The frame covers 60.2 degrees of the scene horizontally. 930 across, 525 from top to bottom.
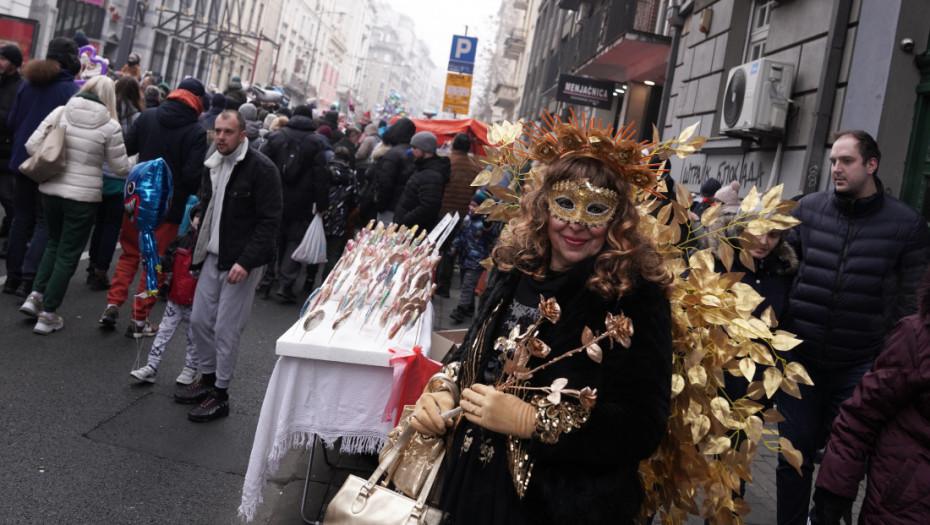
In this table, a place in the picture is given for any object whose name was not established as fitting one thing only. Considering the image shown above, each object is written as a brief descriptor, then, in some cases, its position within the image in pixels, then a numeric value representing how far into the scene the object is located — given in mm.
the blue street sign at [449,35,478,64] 18444
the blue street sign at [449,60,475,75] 18375
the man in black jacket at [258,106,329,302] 9336
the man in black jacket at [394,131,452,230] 8859
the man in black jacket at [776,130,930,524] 3969
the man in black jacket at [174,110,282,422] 5059
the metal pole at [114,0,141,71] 19547
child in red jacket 5309
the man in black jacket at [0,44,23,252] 7828
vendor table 3693
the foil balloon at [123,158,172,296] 5855
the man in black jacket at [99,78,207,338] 6852
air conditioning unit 8703
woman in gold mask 2172
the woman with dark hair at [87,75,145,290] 7215
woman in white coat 6316
